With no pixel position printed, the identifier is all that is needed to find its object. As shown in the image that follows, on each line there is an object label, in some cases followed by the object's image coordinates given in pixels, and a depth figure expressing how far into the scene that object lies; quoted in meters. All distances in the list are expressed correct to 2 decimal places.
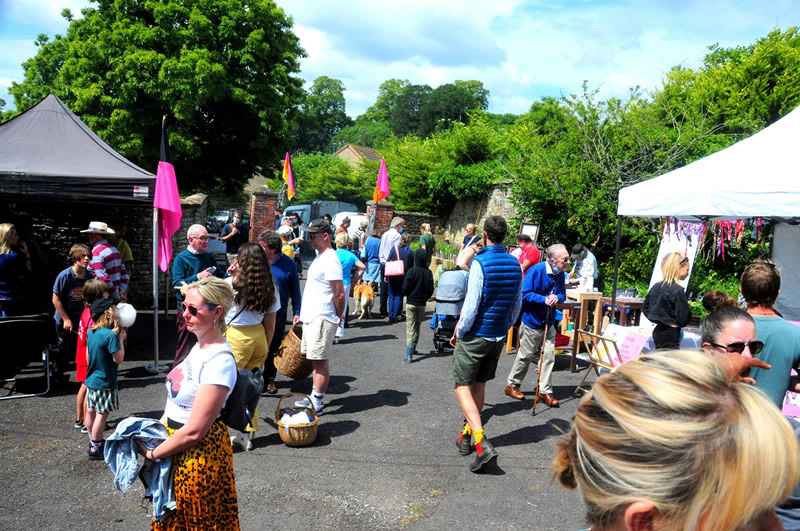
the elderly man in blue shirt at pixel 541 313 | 6.09
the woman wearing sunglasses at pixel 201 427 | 2.41
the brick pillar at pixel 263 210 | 15.52
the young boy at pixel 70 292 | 6.13
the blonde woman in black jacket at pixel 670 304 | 5.34
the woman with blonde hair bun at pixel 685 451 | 0.91
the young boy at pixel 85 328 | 4.91
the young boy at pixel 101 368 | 4.48
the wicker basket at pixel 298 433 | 4.89
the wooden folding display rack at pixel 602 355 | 6.03
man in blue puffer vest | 4.60
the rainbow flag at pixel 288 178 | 15.95
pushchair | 7.34
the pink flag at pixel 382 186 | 14.58
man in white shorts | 5.42
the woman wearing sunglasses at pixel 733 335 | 2.64
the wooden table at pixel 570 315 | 7.88
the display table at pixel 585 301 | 8.59
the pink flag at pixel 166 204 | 6.89
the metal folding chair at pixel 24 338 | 6.13
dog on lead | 10.73
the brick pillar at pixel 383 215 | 15.44
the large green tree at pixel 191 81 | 16.88
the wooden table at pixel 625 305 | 8.69
